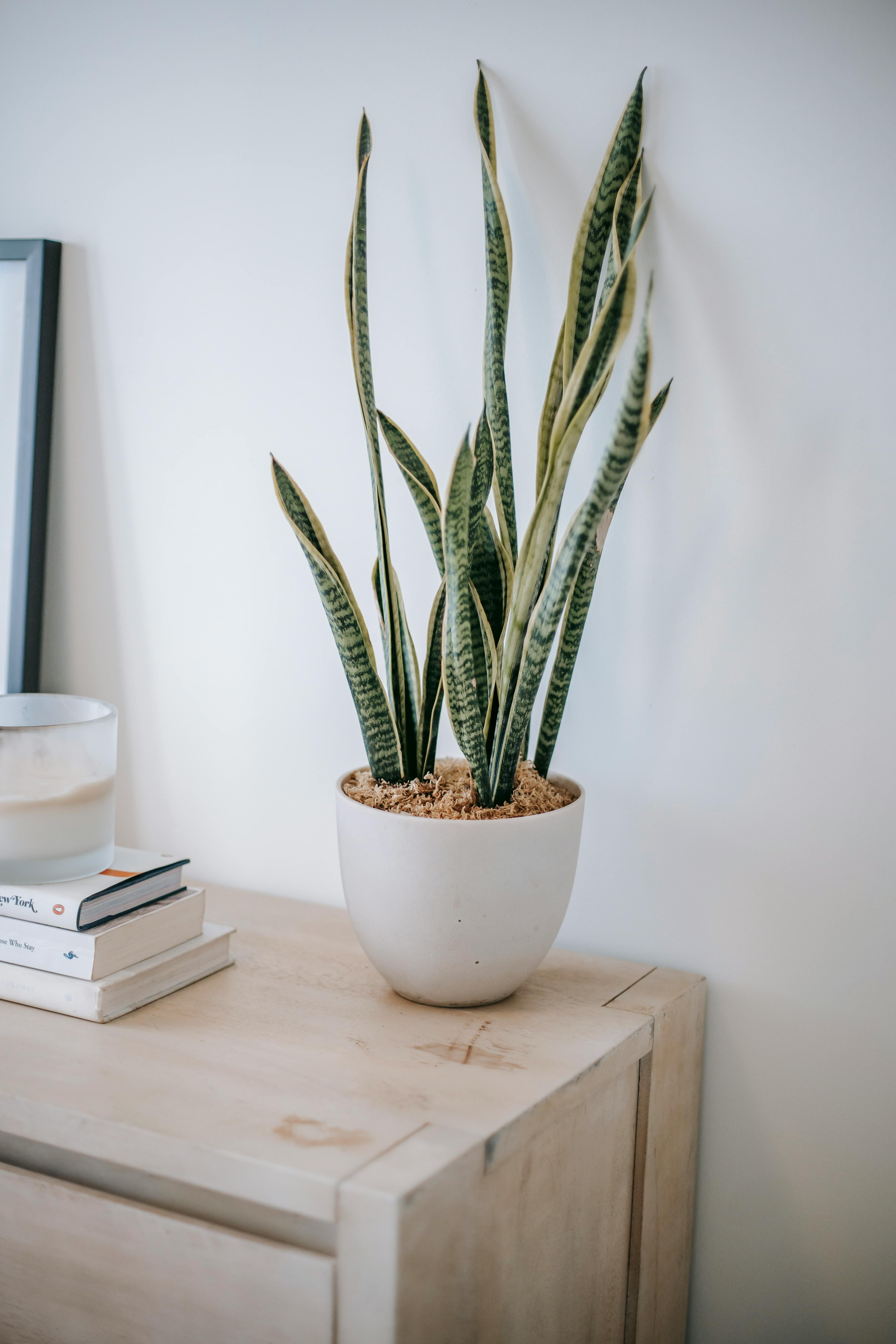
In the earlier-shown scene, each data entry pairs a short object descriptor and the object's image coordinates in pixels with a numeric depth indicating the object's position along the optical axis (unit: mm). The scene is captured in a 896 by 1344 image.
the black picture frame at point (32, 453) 1081
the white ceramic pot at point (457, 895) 690
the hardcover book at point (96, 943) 729
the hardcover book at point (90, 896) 737
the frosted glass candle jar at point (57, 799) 765
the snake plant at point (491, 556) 672
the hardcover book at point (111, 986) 722
